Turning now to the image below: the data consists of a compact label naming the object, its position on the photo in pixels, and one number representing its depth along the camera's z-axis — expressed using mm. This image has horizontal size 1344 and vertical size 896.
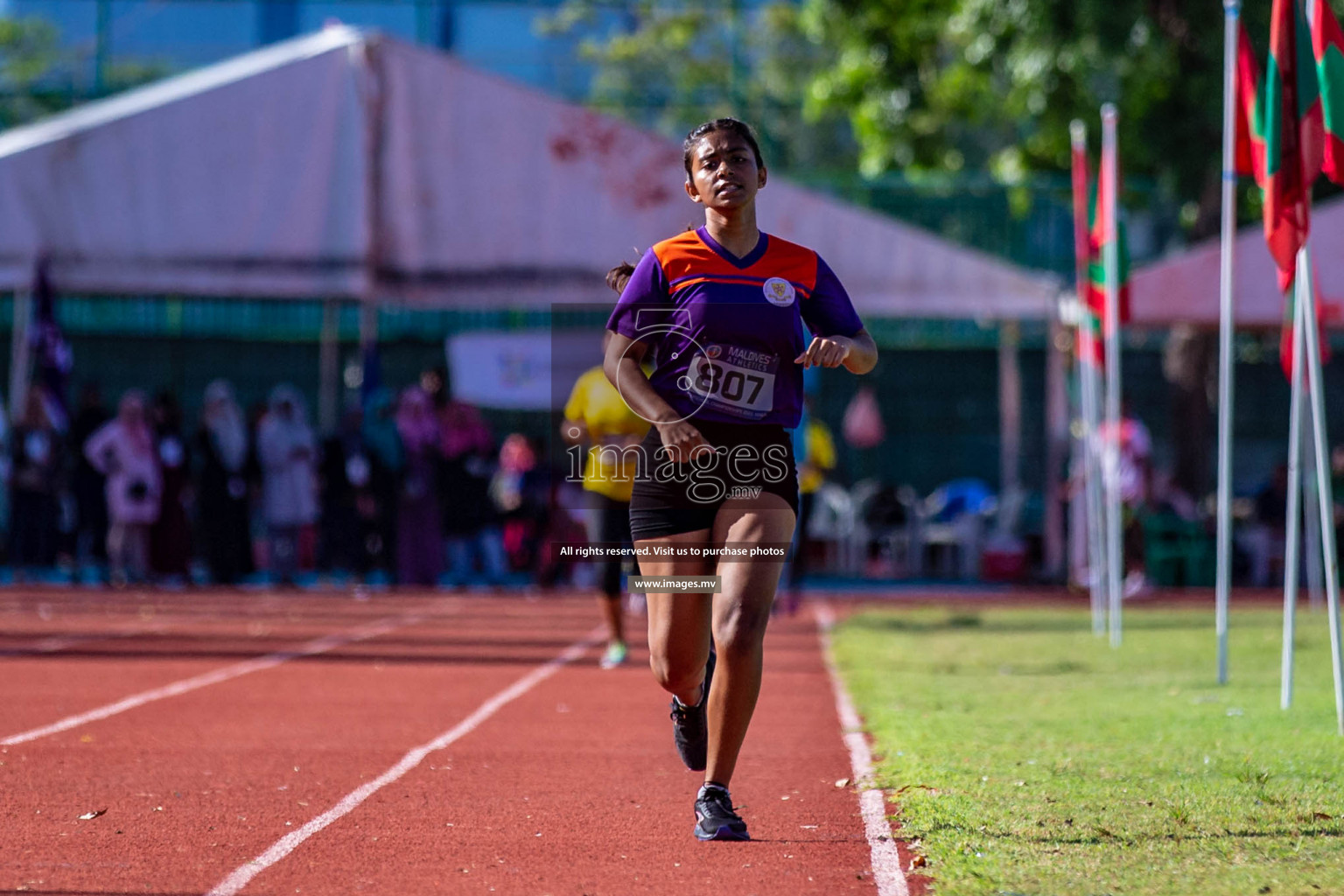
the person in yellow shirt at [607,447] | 10047
